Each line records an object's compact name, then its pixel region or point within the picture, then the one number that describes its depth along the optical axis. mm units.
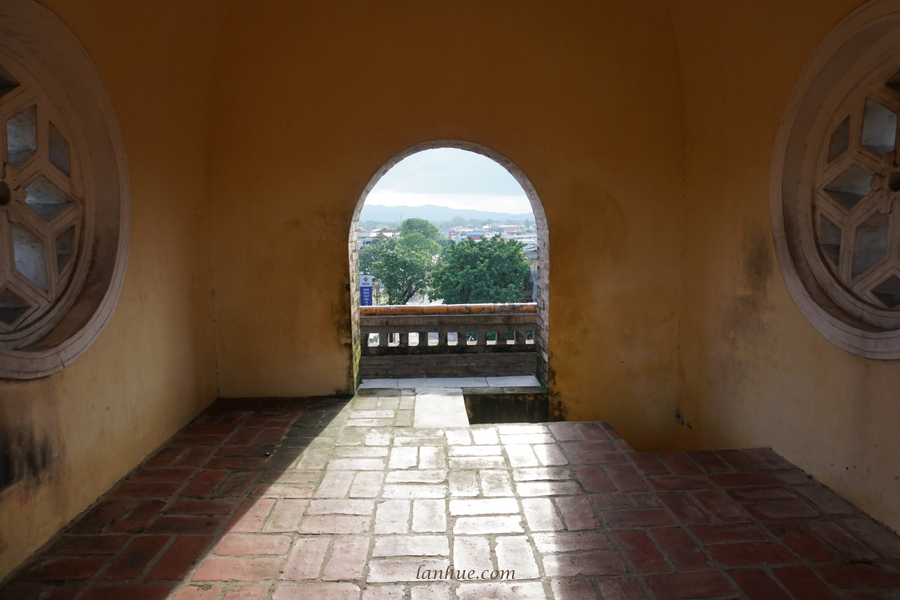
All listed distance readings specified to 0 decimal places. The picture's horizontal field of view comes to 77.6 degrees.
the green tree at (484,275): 26922
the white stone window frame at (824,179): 2922
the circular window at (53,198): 2754
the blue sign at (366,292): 26922
